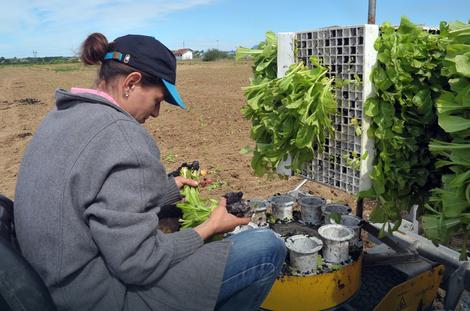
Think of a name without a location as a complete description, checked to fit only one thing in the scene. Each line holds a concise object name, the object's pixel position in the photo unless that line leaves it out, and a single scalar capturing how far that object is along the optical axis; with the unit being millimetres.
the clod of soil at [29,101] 20453
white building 117238
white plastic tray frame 2479
